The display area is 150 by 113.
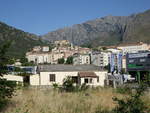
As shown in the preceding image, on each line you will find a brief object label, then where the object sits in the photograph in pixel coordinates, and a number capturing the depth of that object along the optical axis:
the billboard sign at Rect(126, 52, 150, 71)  48.23
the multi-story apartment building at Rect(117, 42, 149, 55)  139.50
